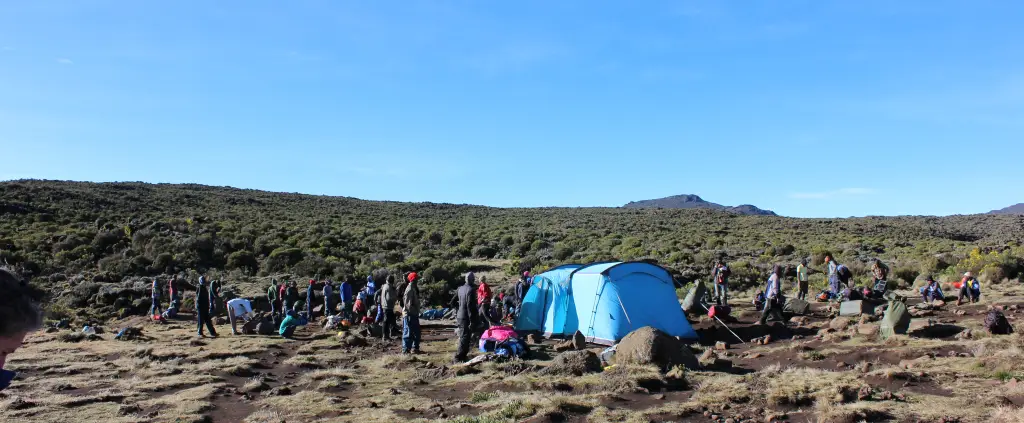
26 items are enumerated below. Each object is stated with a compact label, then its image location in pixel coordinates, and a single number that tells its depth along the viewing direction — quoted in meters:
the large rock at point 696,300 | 17.39
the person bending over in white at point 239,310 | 16.89
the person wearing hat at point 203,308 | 16.11
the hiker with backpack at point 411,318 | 12.45
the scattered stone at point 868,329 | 12.27
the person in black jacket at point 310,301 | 19.82
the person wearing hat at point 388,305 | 13.98
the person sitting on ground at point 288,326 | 16.17
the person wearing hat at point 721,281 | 18.88
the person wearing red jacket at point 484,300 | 15.55
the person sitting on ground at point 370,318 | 16.88
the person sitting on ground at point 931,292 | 16.83
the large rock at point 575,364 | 10.15
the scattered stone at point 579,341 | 12.72
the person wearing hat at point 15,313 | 2.25
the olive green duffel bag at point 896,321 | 11.90
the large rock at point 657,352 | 10.25
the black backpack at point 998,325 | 11.41
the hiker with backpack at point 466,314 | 11.74
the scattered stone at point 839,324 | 13.29
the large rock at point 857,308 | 15.27
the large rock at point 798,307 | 16.20
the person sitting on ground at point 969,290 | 16.67
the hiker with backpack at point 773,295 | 14.65
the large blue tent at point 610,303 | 13.44
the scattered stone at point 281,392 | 9.65
